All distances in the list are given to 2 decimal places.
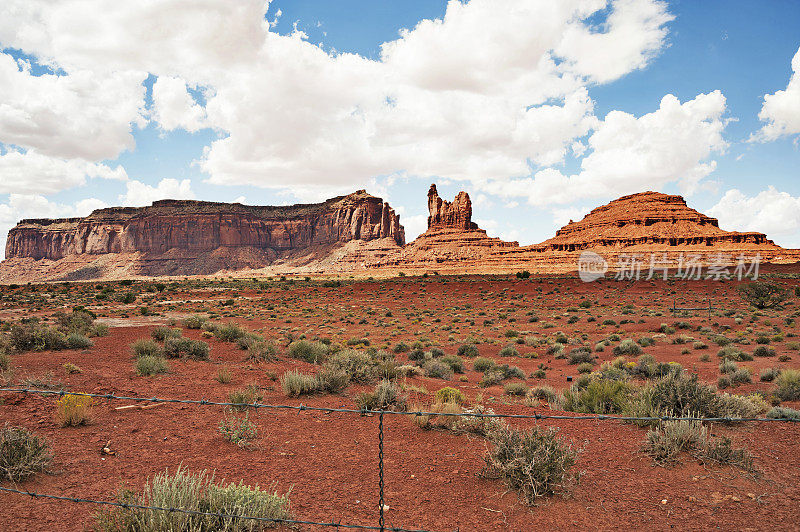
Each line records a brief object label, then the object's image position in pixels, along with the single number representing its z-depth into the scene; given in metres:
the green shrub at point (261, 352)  14.01
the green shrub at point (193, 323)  21.07
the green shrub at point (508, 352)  19.19
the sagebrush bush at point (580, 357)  16.95
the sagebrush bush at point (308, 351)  15.00
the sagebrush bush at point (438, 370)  13.95
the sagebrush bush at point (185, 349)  13.21
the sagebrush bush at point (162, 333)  15.84
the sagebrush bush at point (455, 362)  15.92
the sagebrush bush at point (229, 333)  17.56
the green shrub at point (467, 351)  19.43
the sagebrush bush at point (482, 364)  16.09
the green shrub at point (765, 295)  31.86
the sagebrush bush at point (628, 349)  18.12
